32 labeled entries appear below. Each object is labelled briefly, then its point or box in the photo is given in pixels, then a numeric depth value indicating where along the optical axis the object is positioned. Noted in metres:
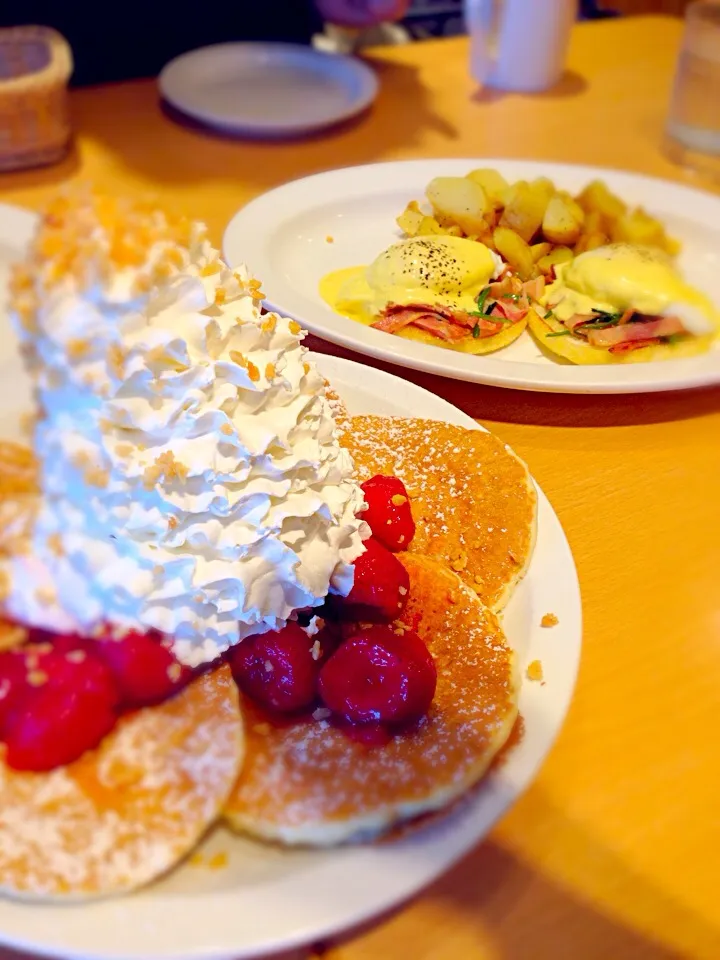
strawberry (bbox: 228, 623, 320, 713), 0.27
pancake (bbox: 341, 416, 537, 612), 0.32
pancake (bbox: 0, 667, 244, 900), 0.22
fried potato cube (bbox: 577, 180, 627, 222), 0.55
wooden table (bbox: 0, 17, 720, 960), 0.25
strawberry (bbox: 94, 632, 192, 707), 0.26
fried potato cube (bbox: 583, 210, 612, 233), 0.54
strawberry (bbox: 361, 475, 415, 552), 0.32
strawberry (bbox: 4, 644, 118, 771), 0.24
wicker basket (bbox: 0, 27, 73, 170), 0.54
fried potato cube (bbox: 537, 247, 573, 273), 0.52
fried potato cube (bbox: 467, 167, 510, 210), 0.55
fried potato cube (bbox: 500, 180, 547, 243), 0.53
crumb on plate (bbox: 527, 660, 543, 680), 0.28
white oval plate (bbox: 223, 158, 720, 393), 0.41
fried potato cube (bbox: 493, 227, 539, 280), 0.52
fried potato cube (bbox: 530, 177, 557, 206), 0.55
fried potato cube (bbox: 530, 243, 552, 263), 0.52
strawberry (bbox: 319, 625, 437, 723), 0.26
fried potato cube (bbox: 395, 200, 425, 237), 0.54
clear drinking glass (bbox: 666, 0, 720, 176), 0.63
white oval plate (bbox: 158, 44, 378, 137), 0.65
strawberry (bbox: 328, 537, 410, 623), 0.29
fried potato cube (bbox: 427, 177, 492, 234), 0.53
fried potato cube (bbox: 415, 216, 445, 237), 0.53
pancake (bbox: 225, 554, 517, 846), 0.24
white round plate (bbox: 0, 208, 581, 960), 0.21
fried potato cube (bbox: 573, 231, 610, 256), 0.53
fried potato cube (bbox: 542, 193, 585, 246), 0.52
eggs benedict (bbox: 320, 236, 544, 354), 0.46
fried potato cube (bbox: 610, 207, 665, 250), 0.53
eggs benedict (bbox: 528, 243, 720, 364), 0.46
